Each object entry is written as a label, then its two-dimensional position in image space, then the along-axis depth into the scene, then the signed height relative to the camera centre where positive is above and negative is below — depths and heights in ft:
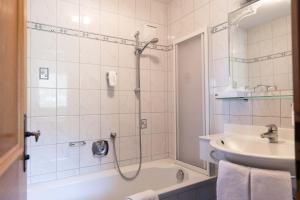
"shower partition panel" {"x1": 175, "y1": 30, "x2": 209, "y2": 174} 6.59 +0.20
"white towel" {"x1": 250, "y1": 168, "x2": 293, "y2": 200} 3.17 -1.30
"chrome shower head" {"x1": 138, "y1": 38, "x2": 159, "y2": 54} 7.35 +2.15
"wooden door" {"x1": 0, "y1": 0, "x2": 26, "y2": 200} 1.87 +0.07
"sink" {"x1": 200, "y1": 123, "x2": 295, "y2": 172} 3.28 -0.94
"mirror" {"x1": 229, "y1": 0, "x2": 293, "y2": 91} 4.66 +1.38
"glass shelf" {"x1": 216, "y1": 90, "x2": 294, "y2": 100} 4.51 +0.14
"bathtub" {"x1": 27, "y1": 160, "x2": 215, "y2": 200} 5.56 -2.43
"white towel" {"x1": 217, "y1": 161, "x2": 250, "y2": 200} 3.53 -1.41
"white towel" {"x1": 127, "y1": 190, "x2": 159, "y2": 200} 4.39 -2.00
